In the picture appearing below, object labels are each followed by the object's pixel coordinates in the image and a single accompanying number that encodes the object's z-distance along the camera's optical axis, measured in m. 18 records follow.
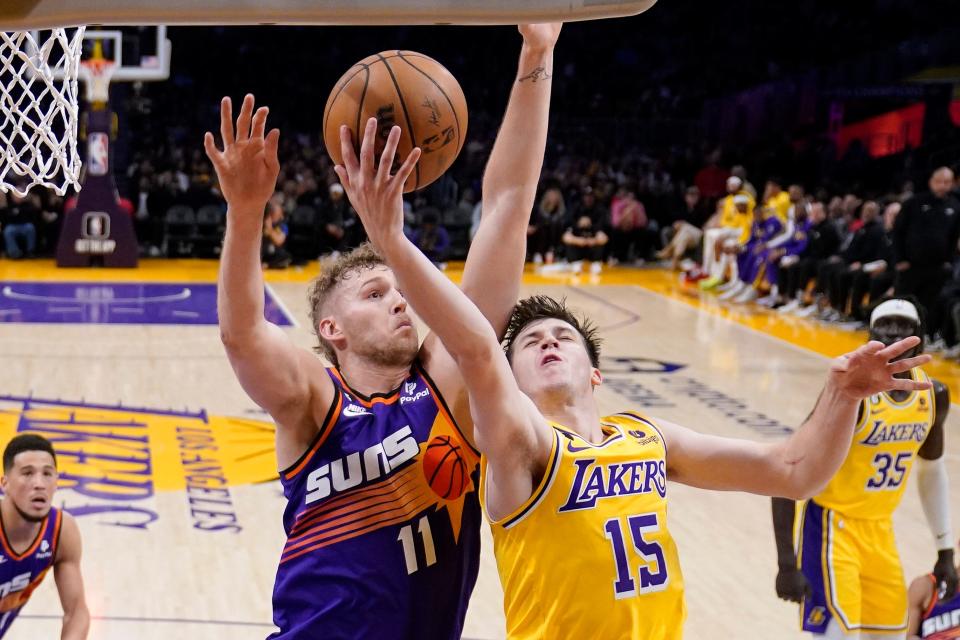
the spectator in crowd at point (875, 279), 13.48
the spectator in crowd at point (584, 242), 20.02
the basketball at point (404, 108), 2.75
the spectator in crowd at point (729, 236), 17.05
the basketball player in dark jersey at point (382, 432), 2.79
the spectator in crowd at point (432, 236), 18.77
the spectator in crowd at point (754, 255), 16.47
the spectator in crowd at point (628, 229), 21.09
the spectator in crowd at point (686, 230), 20.42
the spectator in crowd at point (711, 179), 22.78
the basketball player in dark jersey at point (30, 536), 4.52
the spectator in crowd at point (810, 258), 15.31
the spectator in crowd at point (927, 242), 11.81
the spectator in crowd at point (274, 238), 18.06
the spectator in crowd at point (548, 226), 20.64
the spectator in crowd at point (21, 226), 18.72
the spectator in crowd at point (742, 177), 17.32
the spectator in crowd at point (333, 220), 19.42
